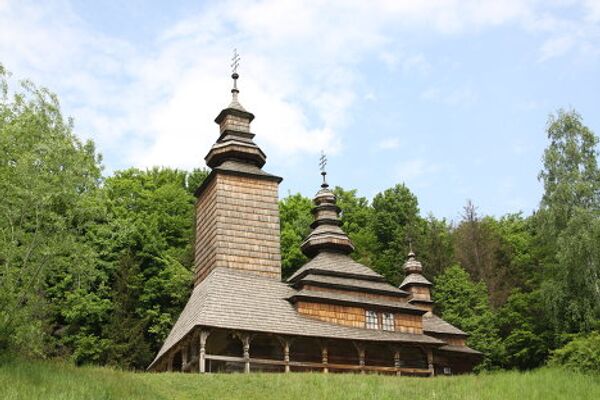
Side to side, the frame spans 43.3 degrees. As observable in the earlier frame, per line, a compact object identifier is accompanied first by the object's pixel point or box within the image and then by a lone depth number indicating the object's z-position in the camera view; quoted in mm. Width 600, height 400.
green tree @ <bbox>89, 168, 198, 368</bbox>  38000
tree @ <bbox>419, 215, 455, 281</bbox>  47938
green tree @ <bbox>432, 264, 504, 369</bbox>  39094
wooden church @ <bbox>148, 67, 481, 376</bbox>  29000
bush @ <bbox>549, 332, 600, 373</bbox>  25391
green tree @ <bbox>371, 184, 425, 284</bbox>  50812
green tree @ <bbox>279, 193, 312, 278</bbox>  49375
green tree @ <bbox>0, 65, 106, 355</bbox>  20203
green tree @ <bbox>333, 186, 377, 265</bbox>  52031
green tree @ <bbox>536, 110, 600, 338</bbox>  33750
